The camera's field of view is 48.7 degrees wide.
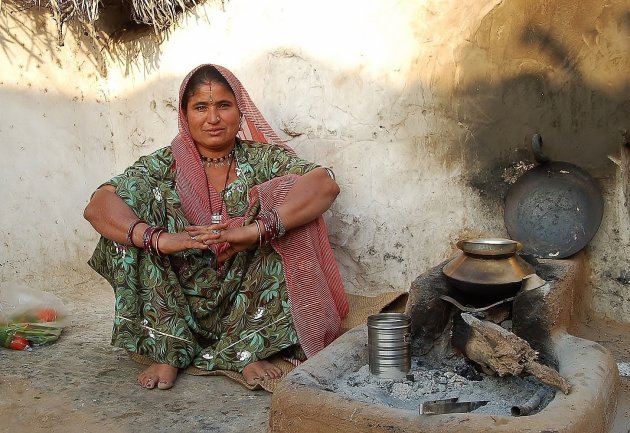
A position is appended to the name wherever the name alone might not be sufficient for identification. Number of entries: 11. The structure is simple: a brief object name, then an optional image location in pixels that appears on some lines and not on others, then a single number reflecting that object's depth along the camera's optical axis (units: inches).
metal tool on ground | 67.9
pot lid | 90.9
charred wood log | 74.4
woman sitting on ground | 109.9
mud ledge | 65.6
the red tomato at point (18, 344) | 127.0
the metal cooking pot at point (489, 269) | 90.4
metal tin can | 85.9
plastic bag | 128.6
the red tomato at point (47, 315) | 137.3
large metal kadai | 110.7
